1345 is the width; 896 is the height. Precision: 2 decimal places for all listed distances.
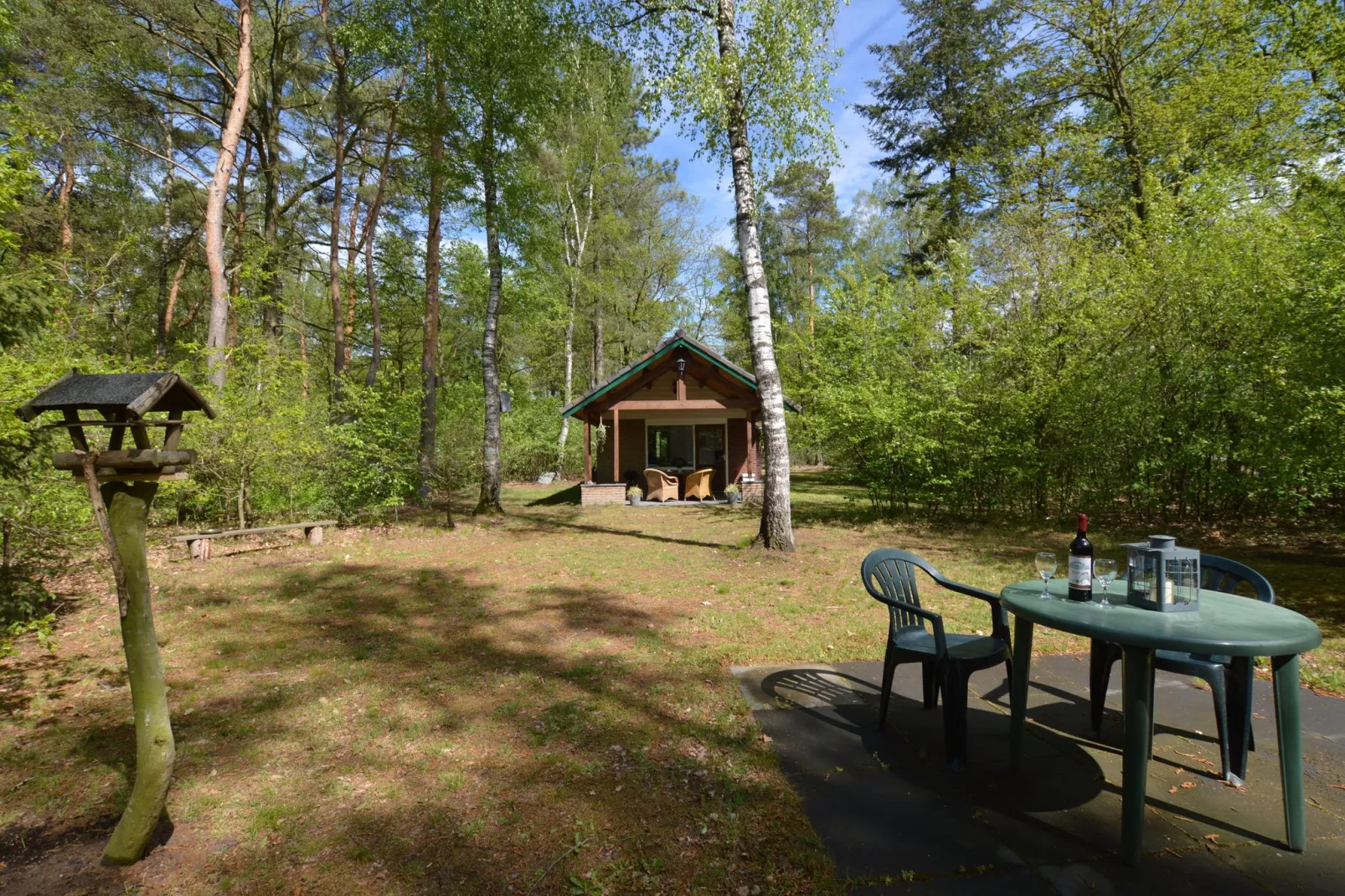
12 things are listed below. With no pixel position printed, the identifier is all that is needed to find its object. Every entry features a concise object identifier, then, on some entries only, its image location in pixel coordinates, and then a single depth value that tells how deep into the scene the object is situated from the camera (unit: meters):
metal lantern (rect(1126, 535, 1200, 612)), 2.35
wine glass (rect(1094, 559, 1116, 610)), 2.68
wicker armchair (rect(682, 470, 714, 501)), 14.69
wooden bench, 7.35
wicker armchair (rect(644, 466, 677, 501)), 14.68
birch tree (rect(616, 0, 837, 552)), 6.97
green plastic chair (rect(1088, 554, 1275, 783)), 2.46
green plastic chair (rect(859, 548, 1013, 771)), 2.63
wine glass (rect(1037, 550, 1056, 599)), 2.69
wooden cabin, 14.42
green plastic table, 1.94
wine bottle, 2.51
